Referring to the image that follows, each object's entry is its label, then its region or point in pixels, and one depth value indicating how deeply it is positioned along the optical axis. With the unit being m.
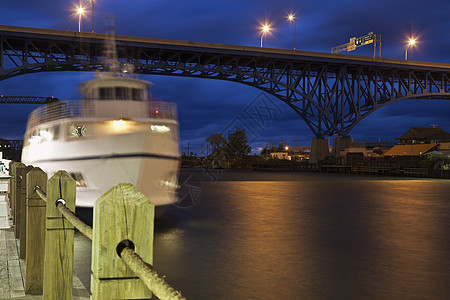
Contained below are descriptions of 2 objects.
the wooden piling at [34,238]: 4.64
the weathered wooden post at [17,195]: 6.49
